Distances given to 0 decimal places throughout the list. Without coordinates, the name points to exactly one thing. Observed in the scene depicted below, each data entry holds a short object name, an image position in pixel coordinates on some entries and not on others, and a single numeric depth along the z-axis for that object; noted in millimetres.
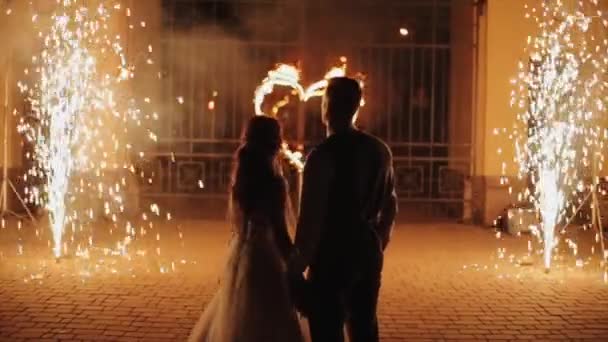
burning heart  9070
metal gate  13891
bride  5383
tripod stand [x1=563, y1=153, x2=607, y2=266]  9909
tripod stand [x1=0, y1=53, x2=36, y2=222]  11441
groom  4566
